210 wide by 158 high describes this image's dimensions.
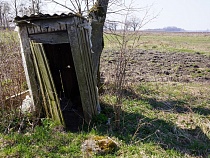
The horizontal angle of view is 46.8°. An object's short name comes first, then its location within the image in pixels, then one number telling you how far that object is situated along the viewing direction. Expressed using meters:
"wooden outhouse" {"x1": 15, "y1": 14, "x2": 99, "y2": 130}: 4.70
